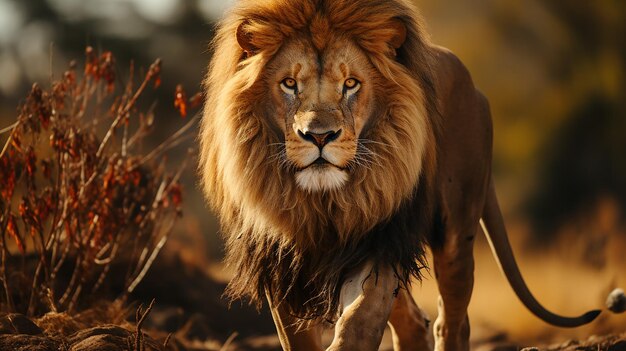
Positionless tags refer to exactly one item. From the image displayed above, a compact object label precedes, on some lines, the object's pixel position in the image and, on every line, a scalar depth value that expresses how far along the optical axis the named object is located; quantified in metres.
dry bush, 11.05
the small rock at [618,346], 11.17
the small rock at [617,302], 10.87
